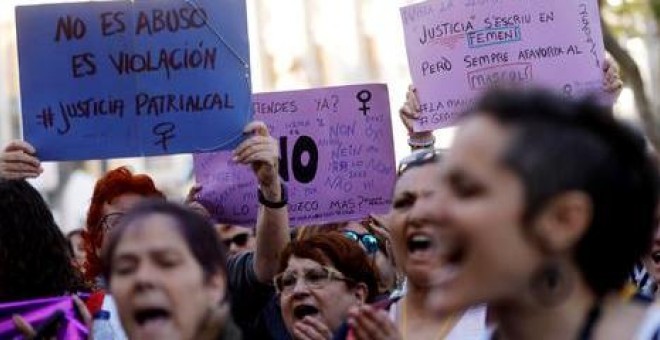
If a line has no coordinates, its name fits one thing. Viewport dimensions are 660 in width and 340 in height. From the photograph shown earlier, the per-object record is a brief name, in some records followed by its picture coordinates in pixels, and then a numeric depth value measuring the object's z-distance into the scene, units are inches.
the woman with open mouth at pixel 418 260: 201.0
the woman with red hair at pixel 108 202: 259.1
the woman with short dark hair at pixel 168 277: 158.4
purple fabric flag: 212.8
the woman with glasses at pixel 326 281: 242.1
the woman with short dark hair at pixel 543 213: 128.8
